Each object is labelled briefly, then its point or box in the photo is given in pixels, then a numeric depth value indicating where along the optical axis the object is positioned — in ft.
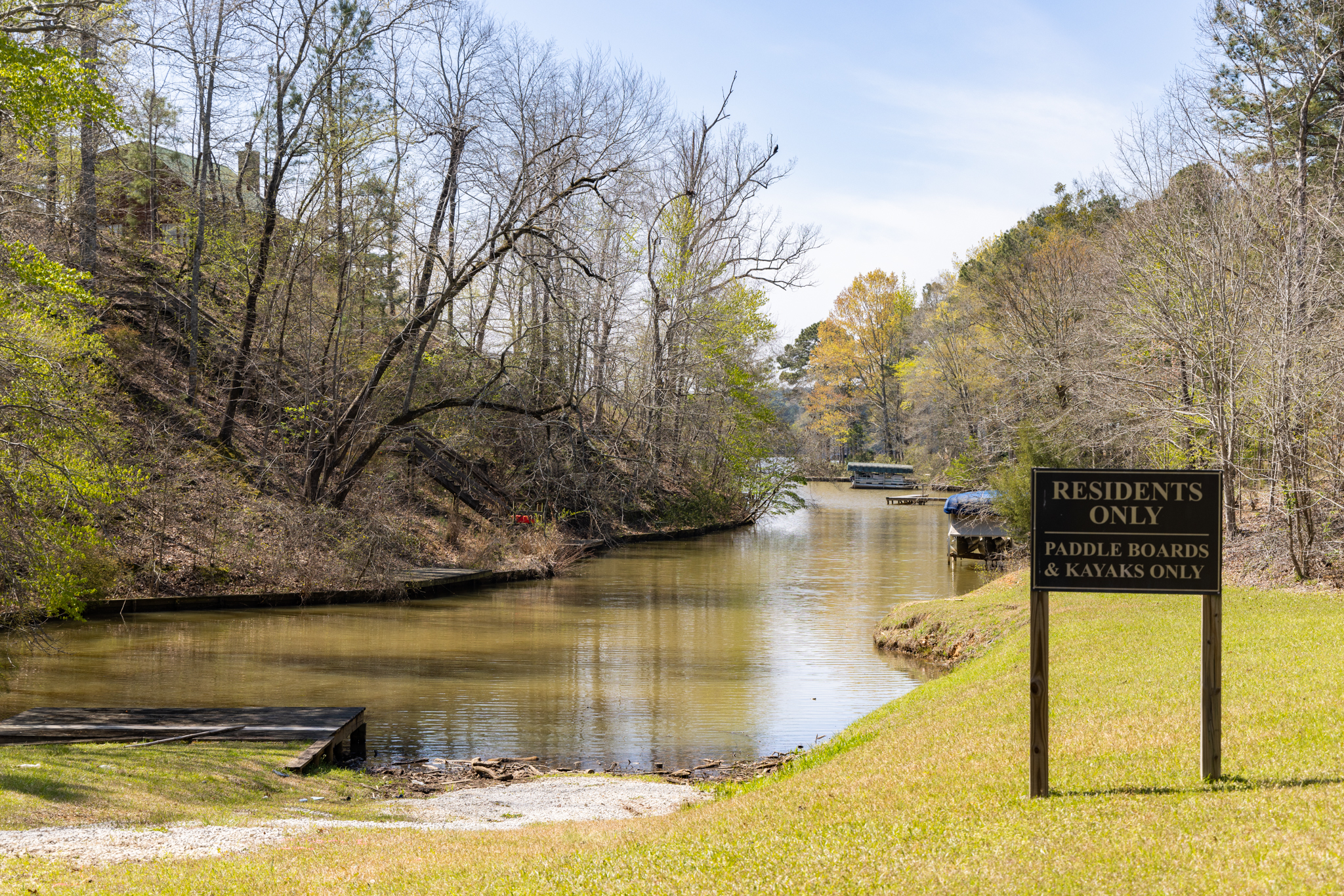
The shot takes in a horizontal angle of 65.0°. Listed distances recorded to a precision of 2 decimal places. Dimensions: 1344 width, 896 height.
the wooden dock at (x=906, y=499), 213.87
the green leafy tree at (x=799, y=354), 353.10
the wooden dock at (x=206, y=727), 36.81
